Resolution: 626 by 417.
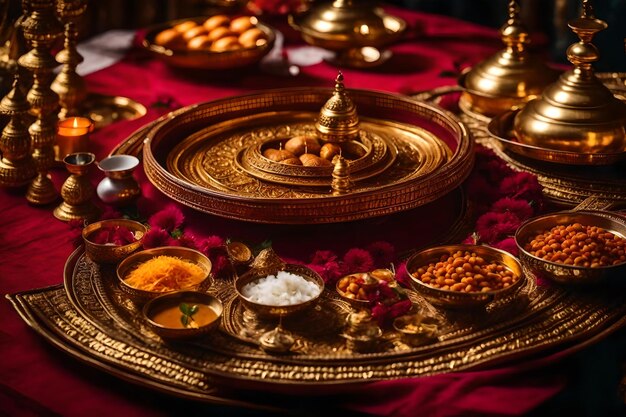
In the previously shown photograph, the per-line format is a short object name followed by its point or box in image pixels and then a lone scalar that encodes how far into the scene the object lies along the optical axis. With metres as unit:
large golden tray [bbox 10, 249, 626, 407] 1.71
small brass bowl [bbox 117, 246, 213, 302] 1.91
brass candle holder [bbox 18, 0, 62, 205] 2.53
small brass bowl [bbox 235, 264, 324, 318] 1.83
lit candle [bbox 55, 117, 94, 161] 2.67
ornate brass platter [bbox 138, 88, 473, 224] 2.10
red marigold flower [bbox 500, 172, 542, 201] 2.36
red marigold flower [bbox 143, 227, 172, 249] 2.10
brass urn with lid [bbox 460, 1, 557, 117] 2.82
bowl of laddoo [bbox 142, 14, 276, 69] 3.22
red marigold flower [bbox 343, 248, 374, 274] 2.04
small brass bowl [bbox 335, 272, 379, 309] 1.88
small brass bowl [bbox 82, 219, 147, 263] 2.05
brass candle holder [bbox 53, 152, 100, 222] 2.30
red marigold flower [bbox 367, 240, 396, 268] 2.09
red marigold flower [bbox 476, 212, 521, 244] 2.19
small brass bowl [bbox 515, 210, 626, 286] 1.94
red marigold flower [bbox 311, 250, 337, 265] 2.04
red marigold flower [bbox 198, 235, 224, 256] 2.08
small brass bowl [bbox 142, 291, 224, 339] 1.77
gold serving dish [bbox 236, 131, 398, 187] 2.31
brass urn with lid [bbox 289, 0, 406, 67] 3.36
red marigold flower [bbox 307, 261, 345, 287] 2.00
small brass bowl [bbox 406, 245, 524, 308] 1.85
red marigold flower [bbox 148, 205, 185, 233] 2.19
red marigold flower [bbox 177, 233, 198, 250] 2.10
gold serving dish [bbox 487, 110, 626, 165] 2.43
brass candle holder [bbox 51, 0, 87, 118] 2.78
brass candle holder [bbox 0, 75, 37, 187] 2.41
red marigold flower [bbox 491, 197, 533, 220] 2.28
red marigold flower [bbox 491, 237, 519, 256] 2.12
